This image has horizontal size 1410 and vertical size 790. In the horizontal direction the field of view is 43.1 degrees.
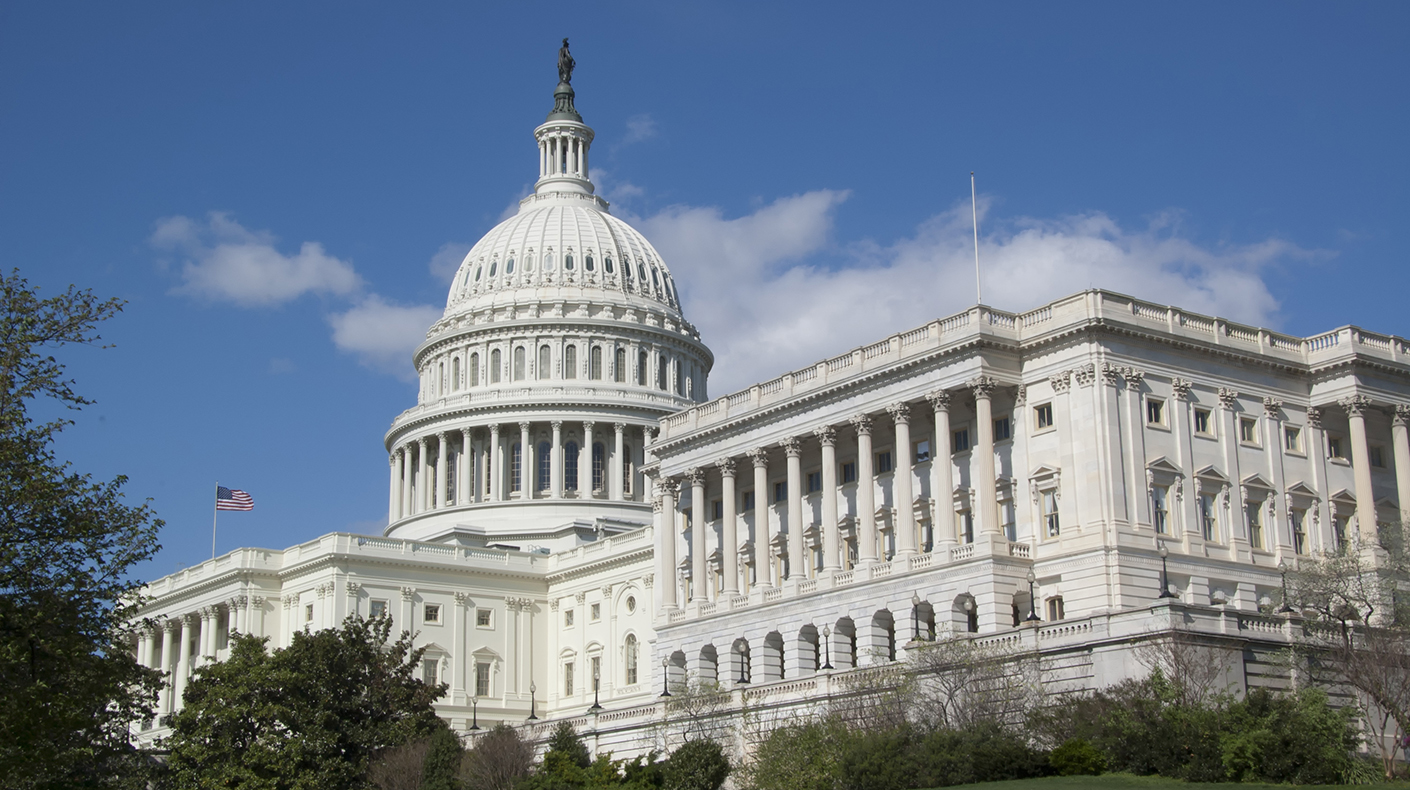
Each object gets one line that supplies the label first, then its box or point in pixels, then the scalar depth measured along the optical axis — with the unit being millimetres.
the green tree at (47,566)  38125
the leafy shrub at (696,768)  59406
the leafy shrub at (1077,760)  50250
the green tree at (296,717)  69000
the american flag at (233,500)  107000
